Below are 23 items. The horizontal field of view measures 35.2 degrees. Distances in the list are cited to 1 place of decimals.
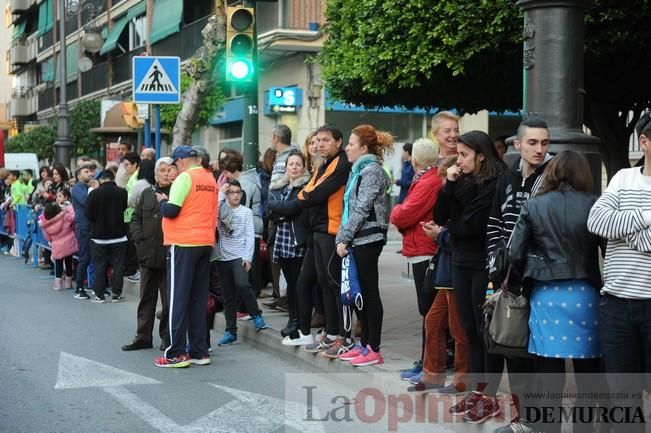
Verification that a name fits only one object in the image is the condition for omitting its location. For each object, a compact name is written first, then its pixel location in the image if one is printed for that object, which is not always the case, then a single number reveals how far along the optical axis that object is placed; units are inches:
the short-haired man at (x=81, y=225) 562.5
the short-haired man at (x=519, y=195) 233.8
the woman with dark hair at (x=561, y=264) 216.7
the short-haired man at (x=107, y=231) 535.2
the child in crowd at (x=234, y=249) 389.4
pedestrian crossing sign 572.1
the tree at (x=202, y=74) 649.6
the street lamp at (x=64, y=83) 1090.1
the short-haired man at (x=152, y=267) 387.2
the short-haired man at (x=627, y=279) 203.9
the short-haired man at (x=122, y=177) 575.5
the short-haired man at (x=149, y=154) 521.3
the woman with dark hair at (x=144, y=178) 453.4
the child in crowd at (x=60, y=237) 596.7
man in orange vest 343.6
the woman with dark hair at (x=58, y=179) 668.1
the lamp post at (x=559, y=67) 267.9
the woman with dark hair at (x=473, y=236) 256.4
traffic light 454.6
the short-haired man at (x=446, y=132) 293.6
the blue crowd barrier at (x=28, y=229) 725.3
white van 1496.1
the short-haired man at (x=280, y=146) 401.7
